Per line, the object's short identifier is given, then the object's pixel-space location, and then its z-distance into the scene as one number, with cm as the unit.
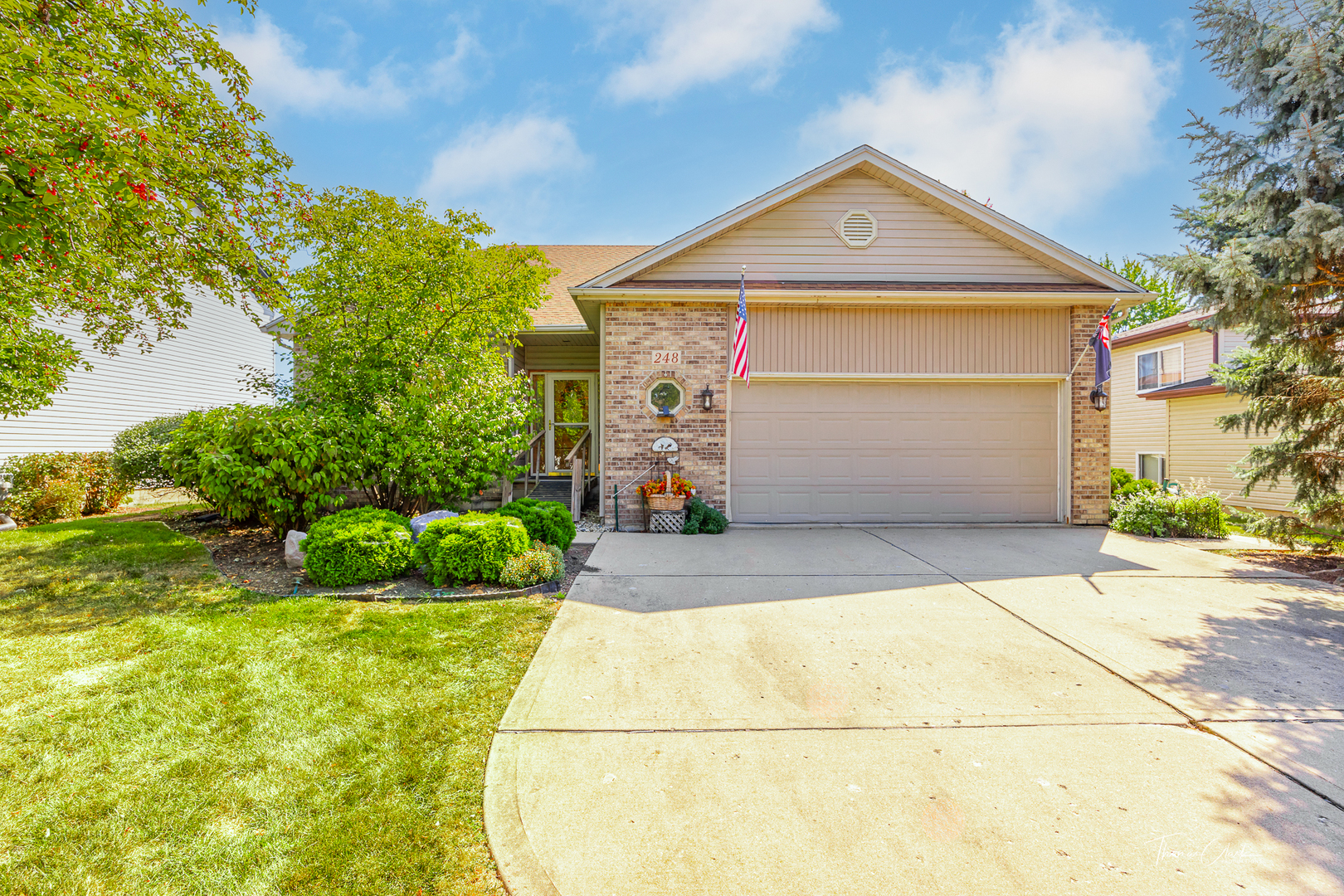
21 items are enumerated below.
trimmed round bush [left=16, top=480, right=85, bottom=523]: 892
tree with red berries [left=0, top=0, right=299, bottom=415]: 349
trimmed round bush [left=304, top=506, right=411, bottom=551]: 530
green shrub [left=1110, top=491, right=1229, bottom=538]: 830
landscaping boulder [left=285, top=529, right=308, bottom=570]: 586
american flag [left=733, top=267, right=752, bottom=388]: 778
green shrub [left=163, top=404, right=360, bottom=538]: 576
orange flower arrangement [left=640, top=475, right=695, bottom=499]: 824
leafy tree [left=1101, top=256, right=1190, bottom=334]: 2997
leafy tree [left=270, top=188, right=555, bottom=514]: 685
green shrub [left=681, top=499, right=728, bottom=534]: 813
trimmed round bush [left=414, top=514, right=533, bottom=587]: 513
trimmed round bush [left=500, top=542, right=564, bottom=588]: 515
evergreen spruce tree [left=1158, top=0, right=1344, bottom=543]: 519
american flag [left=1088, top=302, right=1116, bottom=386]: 805
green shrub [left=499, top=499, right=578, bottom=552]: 626
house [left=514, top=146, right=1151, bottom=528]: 863
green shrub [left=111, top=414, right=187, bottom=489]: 1036
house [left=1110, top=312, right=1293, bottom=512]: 1314
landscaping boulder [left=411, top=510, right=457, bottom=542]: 618
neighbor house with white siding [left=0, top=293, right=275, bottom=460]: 1102
